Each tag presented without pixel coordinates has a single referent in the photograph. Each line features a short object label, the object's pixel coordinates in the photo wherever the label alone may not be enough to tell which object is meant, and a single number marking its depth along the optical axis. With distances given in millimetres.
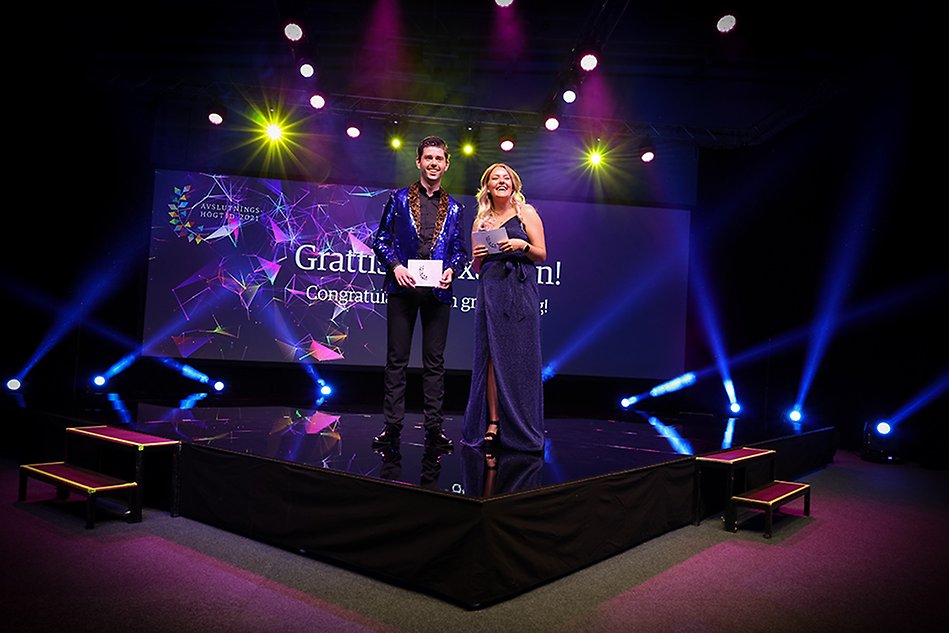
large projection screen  7207
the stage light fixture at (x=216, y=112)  7105
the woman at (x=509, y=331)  3262
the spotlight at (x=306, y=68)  6272
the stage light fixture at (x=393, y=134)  7525
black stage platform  2307
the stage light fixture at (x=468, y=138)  7512
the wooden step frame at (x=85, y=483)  3049
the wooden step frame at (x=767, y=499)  3336
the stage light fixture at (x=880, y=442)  5938
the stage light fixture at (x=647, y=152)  7570
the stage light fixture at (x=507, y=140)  7504
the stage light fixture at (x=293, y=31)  5727
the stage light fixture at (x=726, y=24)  5406
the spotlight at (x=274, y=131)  7691
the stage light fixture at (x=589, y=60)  5895
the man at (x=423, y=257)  3383
